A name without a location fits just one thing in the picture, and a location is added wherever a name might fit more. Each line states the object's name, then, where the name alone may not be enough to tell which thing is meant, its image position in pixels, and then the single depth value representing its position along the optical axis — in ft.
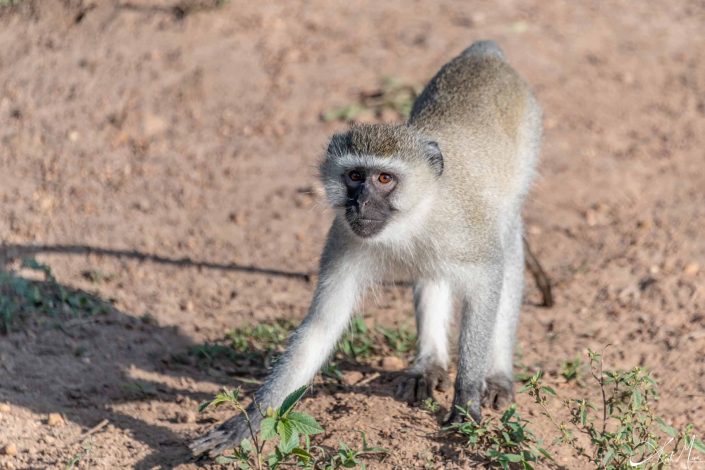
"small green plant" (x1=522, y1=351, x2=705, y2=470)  28.17
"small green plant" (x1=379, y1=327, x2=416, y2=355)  40.34
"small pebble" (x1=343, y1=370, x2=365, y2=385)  36.60
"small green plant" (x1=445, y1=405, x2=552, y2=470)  28.55
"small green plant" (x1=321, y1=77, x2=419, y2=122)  57.77
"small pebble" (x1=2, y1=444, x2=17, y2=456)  31.35
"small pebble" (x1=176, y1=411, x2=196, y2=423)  34.78
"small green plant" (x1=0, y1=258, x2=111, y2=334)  40.52
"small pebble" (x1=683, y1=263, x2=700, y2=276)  45.06
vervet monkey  31.83
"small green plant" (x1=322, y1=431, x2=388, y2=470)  28.07
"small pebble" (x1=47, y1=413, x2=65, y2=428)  33.63
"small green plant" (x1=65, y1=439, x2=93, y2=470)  30.55
